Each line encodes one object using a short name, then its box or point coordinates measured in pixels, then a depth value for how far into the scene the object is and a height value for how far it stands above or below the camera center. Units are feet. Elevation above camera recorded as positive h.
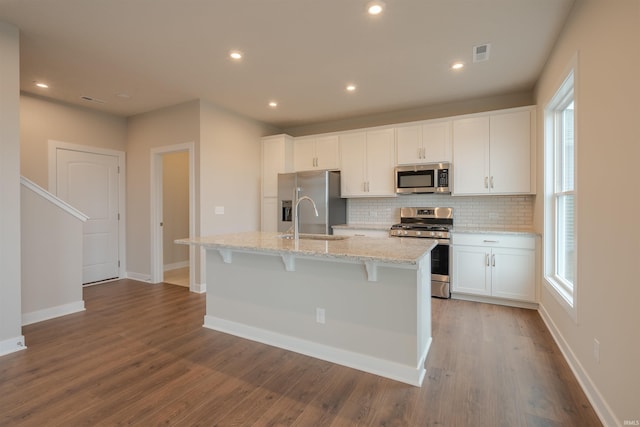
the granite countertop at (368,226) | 14.75 -0.78
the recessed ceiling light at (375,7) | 7.43 +4.96
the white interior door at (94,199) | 14.88 +0.65
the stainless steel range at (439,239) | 13.07 -1.20
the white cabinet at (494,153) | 12.42 +2.39
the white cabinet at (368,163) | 15.20 +2.37
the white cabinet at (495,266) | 11.65 -2.18
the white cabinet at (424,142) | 13.93 +3.14
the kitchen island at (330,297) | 6.95 -2.28
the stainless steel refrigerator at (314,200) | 15.43 +0.52
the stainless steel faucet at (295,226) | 9.30 -0.46
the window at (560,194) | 8.80 +0.48
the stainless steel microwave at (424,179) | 13.78 +1.45
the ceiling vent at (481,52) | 9.43 +4.97
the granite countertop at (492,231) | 11.57 -0.82
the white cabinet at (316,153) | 16.51 +3.17
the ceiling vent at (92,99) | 13.82 +5.09
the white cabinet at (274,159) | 16.88 +2.82
